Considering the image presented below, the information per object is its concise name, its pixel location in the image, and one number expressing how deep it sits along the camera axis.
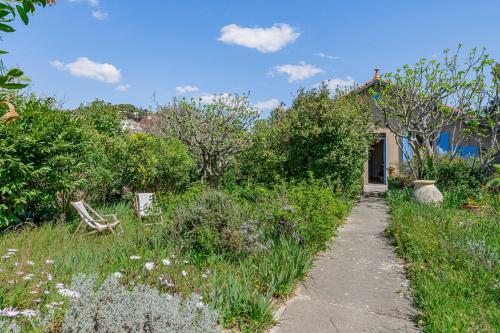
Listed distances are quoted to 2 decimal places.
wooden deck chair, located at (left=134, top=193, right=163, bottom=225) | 6.98
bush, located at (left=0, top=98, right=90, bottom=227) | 6.46
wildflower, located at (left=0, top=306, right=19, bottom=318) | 2.69
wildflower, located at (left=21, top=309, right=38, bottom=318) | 2.78
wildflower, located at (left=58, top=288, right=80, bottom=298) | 2.40
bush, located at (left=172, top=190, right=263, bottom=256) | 4.88
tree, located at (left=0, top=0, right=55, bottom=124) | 0.98
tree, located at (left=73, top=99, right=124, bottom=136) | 12.70
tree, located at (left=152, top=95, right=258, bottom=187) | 11.36
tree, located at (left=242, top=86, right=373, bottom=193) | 11.13
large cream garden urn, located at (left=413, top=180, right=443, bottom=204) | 10.39
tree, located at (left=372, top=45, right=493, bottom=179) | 13.22
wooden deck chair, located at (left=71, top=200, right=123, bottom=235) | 6.71
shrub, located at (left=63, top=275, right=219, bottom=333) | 2.20
